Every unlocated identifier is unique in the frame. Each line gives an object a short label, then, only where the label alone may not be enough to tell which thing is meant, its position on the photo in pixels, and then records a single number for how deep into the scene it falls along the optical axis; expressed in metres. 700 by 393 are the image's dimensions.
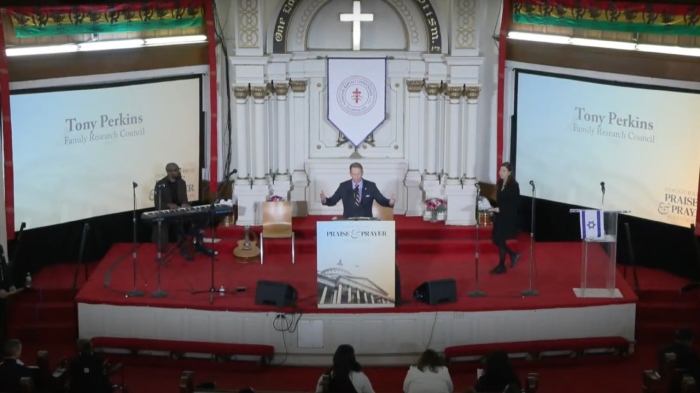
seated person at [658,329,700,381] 12.63
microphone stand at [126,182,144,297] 15.67
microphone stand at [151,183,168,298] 15.78
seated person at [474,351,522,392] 12.48
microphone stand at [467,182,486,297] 15.67
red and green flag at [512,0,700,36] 16.30
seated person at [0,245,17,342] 15.52
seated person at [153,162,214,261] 16.94
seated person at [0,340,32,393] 11.98
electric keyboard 16.25
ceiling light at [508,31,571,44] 17.89
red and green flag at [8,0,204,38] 16.50
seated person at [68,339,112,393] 12.48
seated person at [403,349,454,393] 12.64
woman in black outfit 16.22
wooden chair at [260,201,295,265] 17.61
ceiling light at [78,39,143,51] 17.30
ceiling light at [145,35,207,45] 17.84
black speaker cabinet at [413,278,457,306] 15.24
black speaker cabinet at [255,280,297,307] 15.11
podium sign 14.81
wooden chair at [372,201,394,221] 17.28
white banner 18.23
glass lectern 15.54
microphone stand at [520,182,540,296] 15.77
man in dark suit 16.48
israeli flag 15.52
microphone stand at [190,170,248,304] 15.56
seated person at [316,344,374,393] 12.39
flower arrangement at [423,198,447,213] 18.16
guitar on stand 17.12
